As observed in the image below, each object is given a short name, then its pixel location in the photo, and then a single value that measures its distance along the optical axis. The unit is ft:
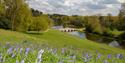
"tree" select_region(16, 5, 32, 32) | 62.38
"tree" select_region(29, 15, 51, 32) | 66.06
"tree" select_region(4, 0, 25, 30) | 62.65
